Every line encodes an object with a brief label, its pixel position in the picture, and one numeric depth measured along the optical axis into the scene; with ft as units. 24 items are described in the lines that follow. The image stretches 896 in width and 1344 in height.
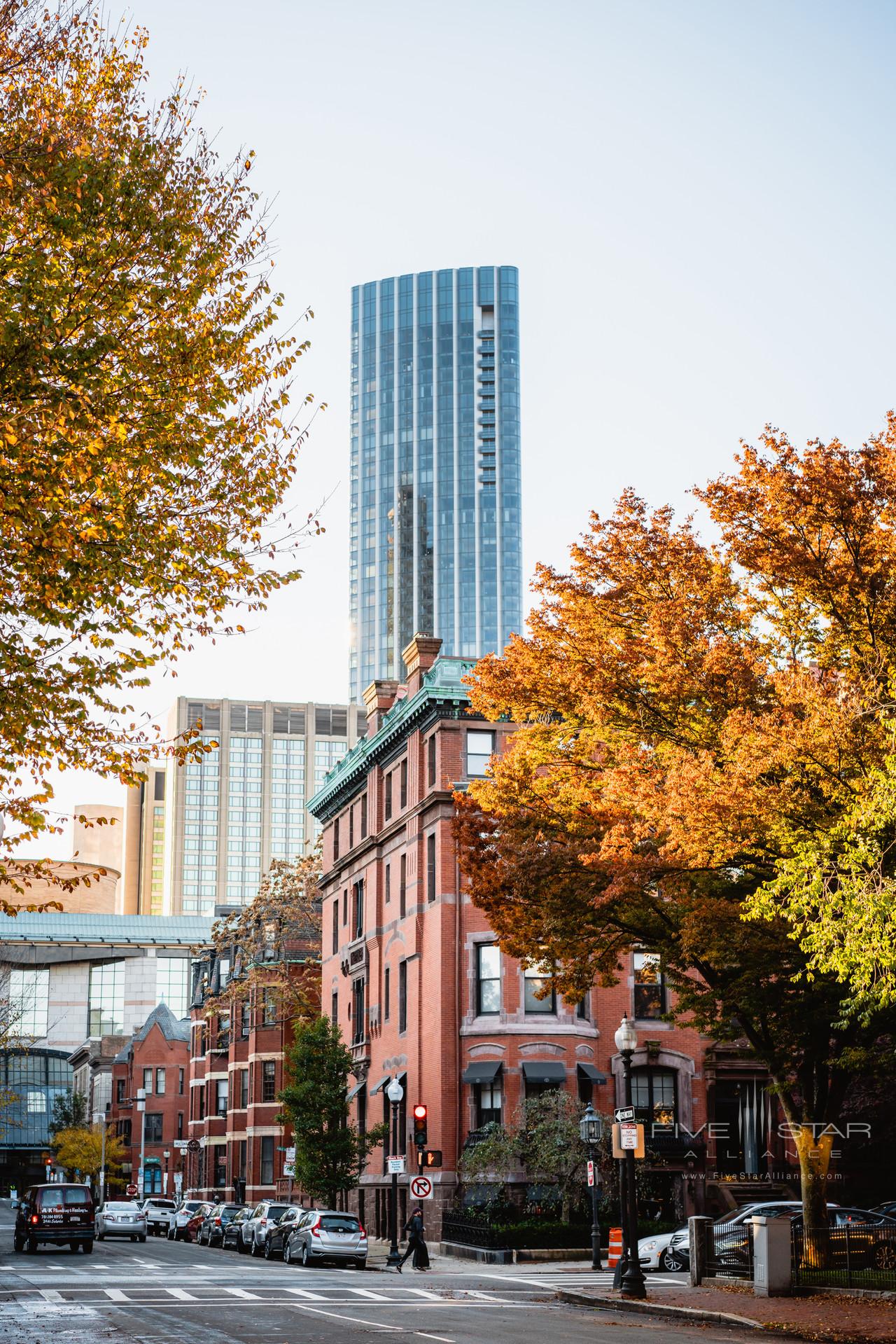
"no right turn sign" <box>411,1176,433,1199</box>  130.31
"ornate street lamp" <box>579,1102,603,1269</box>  127.03
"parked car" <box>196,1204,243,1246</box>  181.78
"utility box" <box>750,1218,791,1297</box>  88.48
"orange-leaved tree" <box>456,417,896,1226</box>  80.33
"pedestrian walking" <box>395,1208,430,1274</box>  130.21
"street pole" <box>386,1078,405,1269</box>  131.75
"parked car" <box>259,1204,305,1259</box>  148.36
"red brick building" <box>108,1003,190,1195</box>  395.34
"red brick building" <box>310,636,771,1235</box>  166.71
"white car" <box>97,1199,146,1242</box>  194.90
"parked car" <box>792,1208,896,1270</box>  91.09
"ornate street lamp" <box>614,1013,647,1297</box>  93.40
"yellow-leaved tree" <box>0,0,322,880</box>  54.95
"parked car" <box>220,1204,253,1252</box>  171.42
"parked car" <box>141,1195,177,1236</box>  237.04
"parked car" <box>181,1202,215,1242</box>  205.77
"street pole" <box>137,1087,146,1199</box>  380.17
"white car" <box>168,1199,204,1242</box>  218.59
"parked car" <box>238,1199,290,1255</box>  156.87
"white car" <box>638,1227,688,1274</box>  118.01
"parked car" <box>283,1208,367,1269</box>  133.59
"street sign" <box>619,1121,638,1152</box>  96.78
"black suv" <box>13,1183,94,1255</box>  141.28
